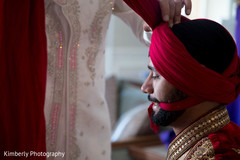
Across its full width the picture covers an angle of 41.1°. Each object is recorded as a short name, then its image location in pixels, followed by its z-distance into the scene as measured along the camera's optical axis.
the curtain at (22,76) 0.91
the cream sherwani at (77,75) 1.09
